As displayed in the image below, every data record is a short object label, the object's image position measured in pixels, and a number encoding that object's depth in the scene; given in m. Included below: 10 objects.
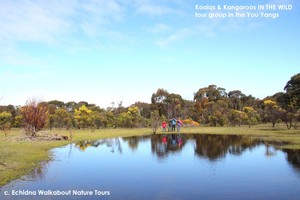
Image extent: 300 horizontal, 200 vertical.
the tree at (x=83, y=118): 58.72
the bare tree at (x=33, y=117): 39.16
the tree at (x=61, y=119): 64.21
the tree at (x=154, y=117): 55.46
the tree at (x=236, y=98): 93.25
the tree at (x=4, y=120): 57.70
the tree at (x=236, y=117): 66.62
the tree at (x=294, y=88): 48.72
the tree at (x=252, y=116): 64.50
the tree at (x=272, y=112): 56.57
